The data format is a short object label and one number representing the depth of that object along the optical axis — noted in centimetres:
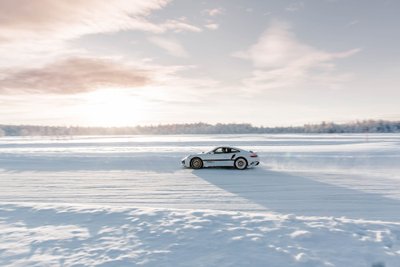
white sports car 1527
